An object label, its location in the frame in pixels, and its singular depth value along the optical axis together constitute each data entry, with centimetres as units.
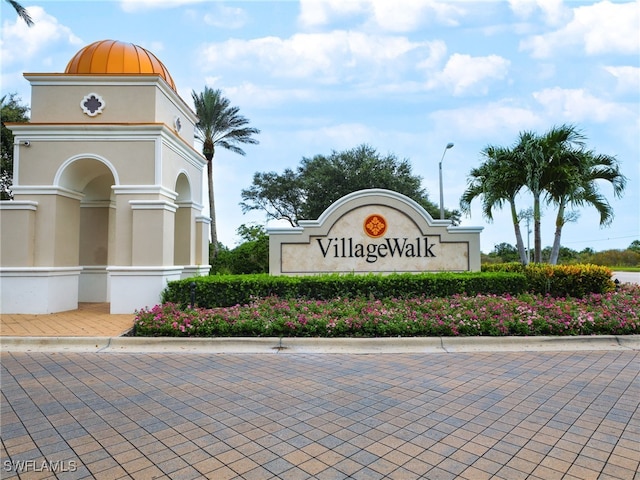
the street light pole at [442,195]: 1938
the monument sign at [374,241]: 1240
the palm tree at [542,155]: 1315
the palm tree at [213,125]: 2655
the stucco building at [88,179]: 1085
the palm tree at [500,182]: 1371
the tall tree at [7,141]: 2111
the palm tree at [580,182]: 1312
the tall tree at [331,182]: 2850
